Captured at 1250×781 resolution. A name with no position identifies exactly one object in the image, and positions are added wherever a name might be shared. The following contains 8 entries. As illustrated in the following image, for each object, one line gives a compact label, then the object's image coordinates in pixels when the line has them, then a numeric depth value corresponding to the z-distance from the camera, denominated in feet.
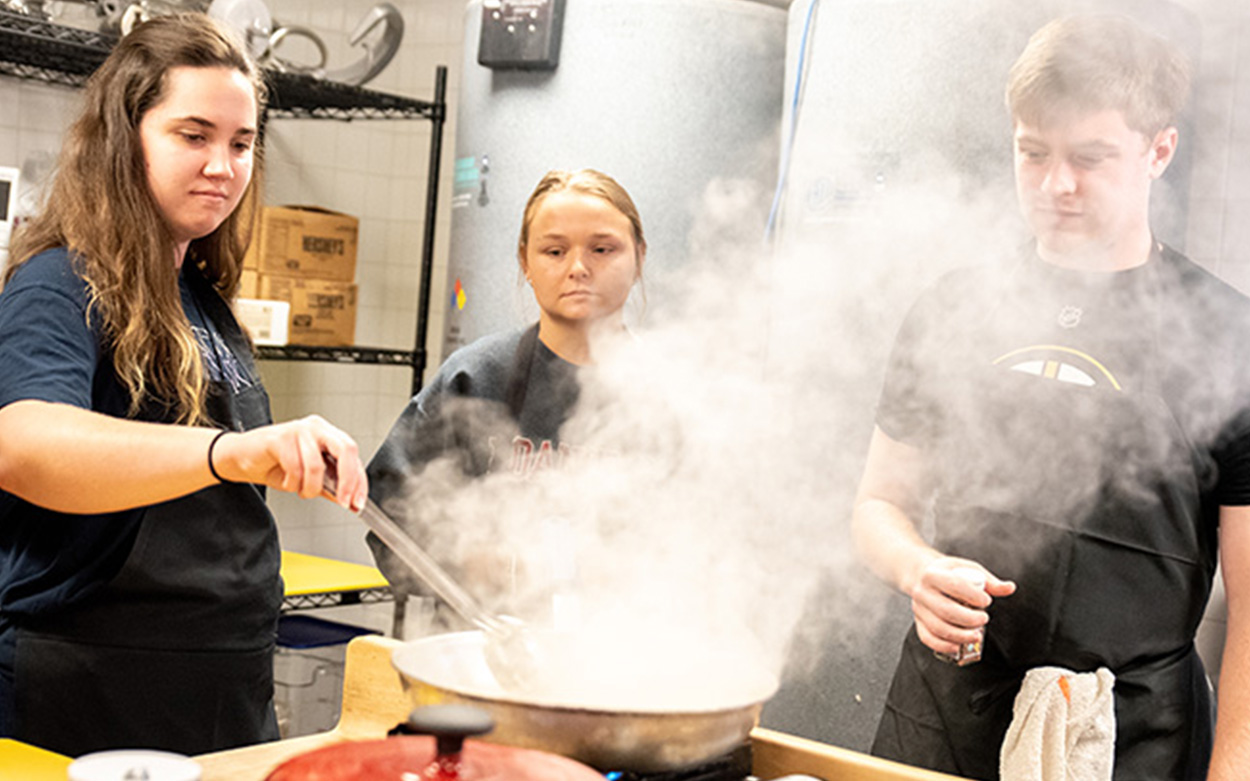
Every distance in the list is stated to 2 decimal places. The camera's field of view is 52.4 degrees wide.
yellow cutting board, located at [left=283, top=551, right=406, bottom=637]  9.71
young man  4.79
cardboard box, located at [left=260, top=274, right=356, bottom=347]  10.21
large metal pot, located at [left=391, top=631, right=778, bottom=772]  3.20
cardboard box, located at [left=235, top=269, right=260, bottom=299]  9.93
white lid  2.66
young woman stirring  4.82
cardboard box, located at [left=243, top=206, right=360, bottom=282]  9.94
